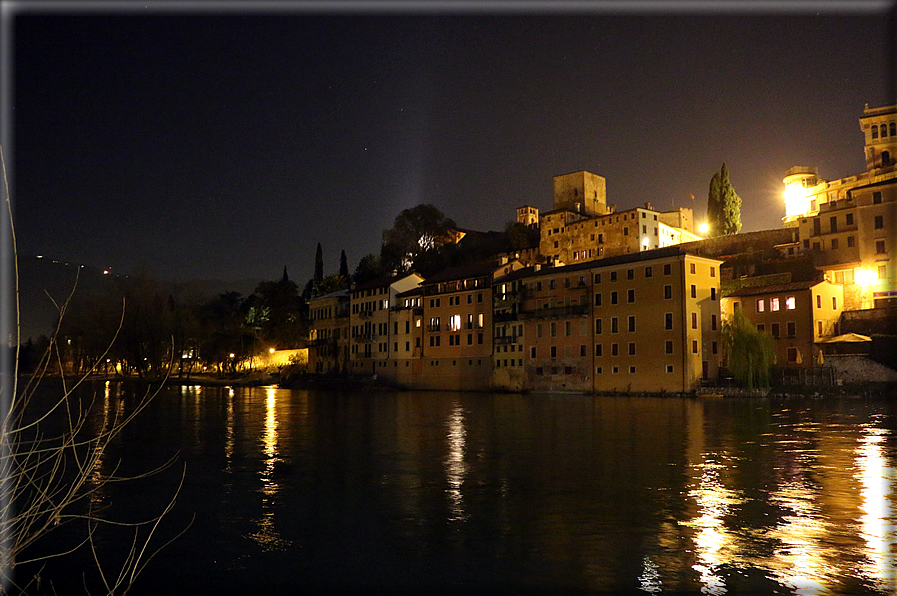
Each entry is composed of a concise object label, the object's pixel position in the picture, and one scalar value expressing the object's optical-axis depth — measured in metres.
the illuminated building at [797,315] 49.38
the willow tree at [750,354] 47.41
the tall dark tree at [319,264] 117.94
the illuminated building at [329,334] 83.94
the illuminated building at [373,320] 77.19
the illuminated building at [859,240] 53.97
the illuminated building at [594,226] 90.75
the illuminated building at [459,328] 66.44
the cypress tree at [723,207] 79.06
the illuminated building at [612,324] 50.88
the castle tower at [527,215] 119.75
